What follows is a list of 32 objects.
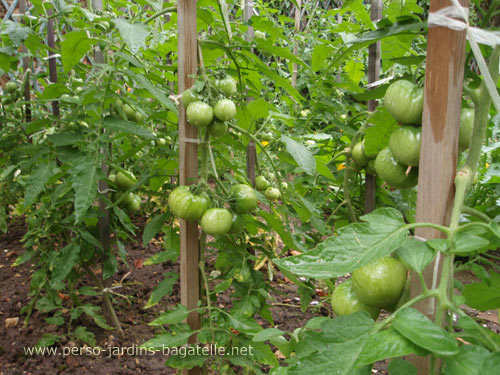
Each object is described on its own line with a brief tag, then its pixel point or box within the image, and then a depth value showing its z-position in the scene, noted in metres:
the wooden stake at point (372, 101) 1.20
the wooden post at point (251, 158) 1.85
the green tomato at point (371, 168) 1.11
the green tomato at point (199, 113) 1.04
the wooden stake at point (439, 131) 0.58
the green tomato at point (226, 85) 1.18
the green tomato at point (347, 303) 0.65
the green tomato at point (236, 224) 1.21
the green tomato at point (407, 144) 0.67
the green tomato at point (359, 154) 1.14
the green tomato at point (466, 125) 0.66
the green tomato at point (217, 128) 1.13
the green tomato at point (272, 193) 2.04
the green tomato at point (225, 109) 1.08
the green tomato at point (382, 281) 0.60
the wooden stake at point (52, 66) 1.70
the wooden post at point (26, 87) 2.12
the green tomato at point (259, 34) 2.30
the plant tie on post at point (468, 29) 0.54
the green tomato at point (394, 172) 0.75
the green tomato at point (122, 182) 1.76
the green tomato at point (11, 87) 1.97
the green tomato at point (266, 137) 2.40
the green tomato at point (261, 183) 2.04
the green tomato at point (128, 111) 1.73
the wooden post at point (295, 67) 3.09
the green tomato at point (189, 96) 1.08
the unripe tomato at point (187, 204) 1.09
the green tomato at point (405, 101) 0.67
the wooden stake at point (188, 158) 1.11
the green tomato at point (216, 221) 1.08
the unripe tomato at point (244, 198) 1.18
